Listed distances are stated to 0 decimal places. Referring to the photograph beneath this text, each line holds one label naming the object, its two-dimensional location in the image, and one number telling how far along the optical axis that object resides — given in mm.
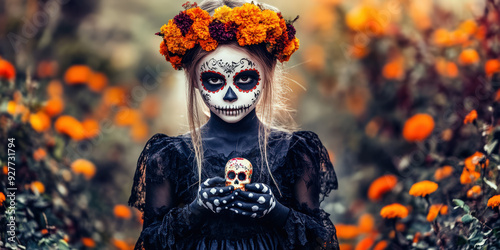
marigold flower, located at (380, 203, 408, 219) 3754
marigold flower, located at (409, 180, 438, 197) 3525
